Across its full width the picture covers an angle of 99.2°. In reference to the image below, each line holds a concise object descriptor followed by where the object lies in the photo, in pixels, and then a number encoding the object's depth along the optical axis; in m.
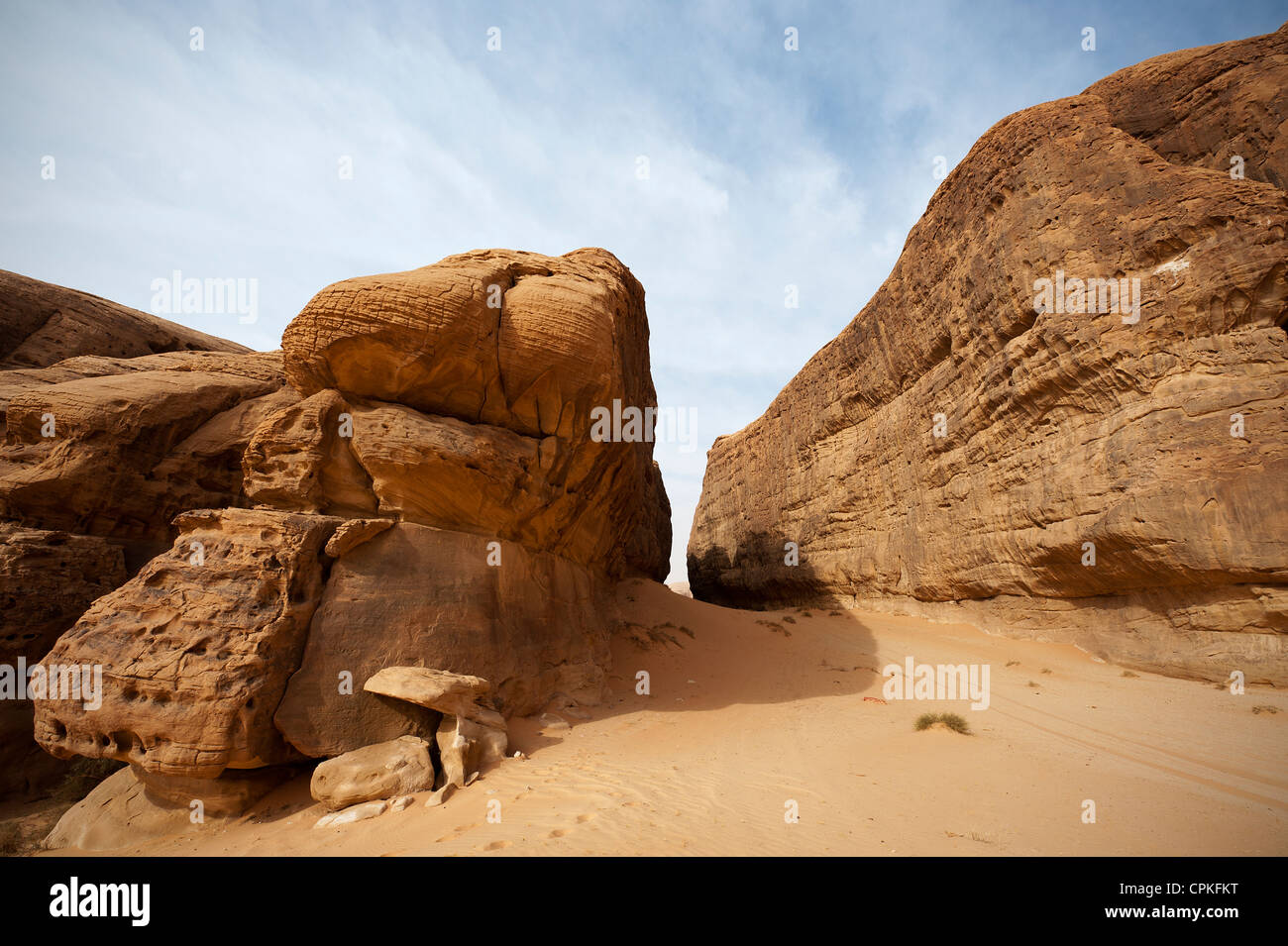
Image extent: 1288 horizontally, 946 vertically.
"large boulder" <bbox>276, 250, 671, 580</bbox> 8.30
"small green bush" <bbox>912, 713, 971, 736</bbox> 7.41
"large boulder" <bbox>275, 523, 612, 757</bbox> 6.38
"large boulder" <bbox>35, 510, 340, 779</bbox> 5.69
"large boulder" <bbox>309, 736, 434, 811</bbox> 5.67
